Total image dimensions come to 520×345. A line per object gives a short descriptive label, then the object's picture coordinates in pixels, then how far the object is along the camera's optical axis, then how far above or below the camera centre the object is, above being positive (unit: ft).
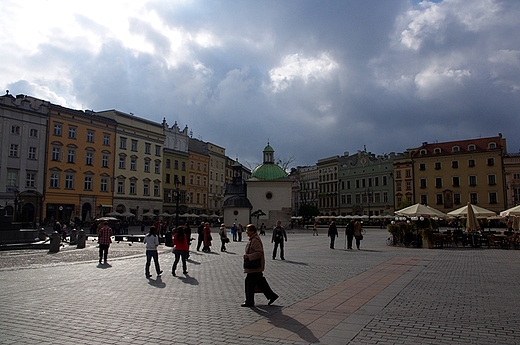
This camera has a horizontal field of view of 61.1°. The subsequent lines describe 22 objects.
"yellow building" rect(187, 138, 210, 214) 255.50 +25.61
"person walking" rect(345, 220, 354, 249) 80.02 -2.49
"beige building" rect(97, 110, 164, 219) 204.44 +27.12
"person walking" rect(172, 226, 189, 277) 46.93 -2.76
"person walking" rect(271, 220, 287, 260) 61.57 -2.30
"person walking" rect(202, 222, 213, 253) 77.05 -3.14
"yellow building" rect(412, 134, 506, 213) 233.76 +25.19
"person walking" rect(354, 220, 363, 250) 77.87 -2.25
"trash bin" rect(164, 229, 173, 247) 92.02 -3.95
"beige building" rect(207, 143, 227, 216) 278.87 +27.44
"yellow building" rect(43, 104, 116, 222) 174.70 +23.52
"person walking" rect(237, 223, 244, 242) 112.83 -3.00
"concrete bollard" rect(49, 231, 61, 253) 71.56 -3.77
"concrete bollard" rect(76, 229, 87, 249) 83.61 -3.87
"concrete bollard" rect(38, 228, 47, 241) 93.52 -3.24
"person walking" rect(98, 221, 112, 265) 56.90 -2.51
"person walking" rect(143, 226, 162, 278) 45.29 -2.69
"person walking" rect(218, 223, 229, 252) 76.74 -2.82
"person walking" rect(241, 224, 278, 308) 29.35 -3.46
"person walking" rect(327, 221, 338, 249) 80.72 -2.16
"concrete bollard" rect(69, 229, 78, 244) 96.77 -3.68
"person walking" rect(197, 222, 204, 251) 78.33 -2.50
